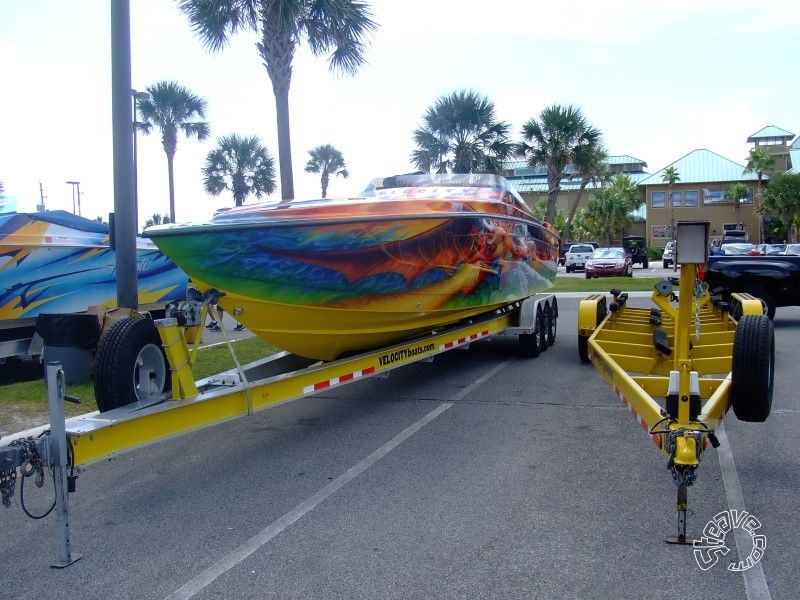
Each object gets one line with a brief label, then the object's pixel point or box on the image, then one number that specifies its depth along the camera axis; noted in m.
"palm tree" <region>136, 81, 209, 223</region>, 31.70
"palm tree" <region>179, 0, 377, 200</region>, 14.98
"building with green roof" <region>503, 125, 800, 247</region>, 62.66
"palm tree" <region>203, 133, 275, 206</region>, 31.80
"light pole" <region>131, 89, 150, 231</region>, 16.44
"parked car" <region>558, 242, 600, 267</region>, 43.98
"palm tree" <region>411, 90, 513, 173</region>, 26.12
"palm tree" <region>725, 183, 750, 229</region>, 61.12
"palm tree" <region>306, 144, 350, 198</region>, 39.12
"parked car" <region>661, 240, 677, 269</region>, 39.21
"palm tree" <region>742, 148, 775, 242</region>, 60.50
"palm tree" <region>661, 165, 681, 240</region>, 64.38
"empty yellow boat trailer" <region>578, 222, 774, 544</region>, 3.93
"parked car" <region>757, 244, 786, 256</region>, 23.54
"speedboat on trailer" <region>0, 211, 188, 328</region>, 9.36
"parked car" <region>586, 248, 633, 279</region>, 31.61
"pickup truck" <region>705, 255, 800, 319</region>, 12.60
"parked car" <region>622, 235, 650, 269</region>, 45.69
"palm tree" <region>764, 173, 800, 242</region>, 55.97
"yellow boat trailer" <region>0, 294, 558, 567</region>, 3.79
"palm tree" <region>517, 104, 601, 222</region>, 32.78
